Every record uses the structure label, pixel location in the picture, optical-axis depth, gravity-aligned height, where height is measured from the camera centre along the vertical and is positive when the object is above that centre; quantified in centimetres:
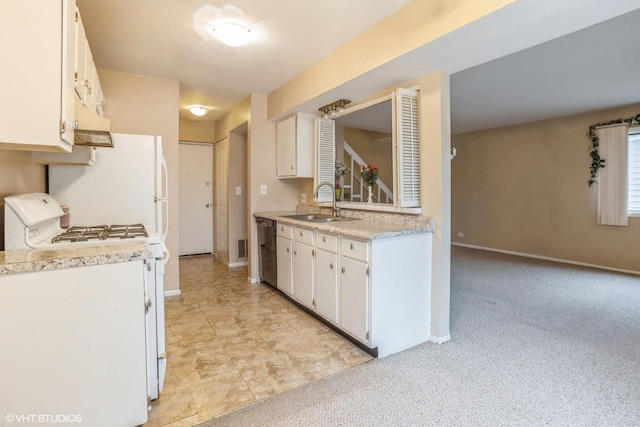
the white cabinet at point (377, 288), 229 -63
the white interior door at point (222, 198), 525 +18
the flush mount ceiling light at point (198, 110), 450 +142
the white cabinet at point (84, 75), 181 +90
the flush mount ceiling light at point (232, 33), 236 +133
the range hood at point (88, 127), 173 +50
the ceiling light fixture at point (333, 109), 339 +111
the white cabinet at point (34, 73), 132 +59
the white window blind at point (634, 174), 467 +46
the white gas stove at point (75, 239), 160 -17
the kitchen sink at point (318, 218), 339 -12
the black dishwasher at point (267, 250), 369 -51
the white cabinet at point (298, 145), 384 +77
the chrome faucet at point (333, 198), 356 +10
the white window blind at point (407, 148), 255 +48
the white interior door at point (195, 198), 568 +19
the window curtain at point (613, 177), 466 +42
